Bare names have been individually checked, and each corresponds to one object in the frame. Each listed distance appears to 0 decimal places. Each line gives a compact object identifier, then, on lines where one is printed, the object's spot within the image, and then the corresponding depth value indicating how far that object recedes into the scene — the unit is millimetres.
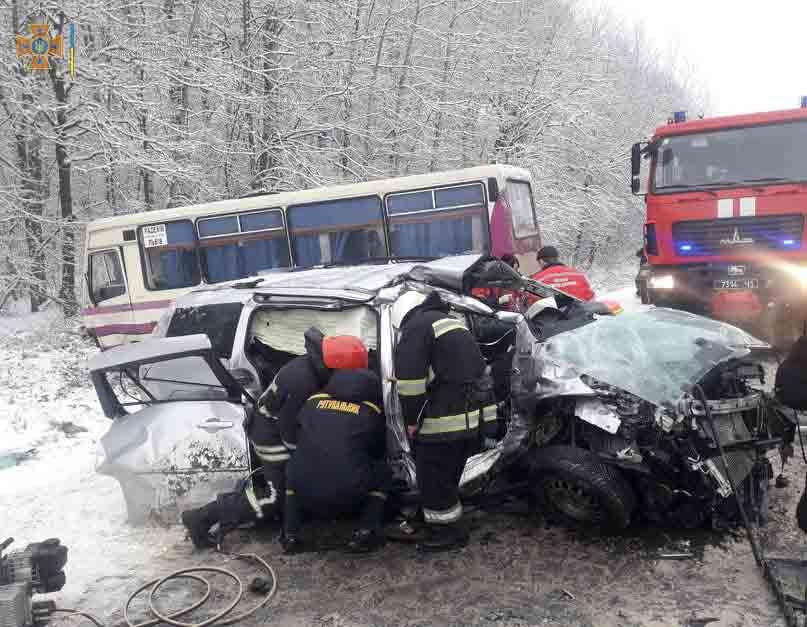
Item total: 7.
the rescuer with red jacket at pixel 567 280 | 6355
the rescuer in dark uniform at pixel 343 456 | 3881
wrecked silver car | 3775
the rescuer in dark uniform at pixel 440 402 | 3865
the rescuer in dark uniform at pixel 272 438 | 4074
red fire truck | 7965
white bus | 9953
